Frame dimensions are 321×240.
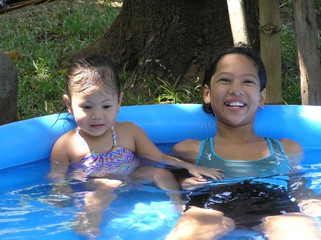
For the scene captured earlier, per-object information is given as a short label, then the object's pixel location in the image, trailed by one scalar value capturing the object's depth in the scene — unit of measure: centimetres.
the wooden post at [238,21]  353
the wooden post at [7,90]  420
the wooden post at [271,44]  359
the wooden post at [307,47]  349
